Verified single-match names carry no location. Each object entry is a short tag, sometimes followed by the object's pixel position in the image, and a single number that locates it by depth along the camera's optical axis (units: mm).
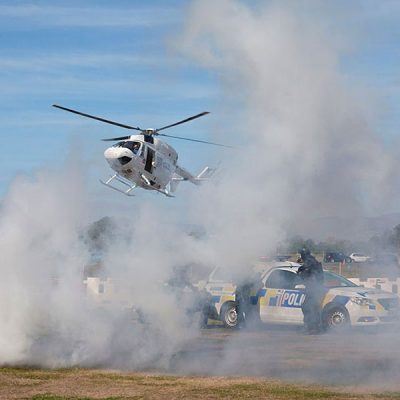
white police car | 20219
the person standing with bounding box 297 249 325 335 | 20297
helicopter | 32906
